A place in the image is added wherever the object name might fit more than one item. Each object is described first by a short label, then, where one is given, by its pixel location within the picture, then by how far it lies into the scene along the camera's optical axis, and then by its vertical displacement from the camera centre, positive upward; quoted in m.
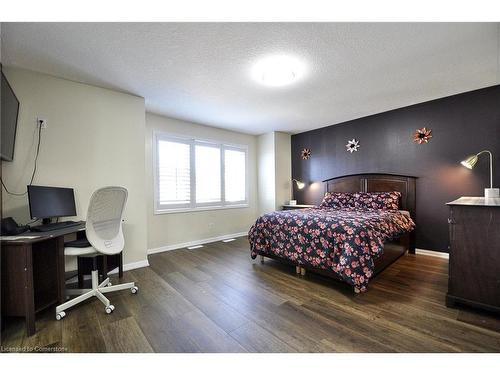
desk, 1.56 -0.68
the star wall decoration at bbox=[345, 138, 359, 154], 4.04 +0.74
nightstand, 4.57 -0.50
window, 3.74 +0.23
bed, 2.10 -0.59
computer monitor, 2.00 -0.14
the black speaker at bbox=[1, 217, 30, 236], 1.72 -0.33
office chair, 1.83 -0.44
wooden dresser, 1.66 -0.62
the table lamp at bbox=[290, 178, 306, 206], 4.78 -0.04
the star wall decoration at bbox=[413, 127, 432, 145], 3.24 +0.73
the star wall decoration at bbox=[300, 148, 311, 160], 4.85 +0.71
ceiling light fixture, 2.09 +1.24
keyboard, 1.91 -0.37
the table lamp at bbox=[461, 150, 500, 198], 2.36 +0.13
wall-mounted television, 1.77 +0.64
